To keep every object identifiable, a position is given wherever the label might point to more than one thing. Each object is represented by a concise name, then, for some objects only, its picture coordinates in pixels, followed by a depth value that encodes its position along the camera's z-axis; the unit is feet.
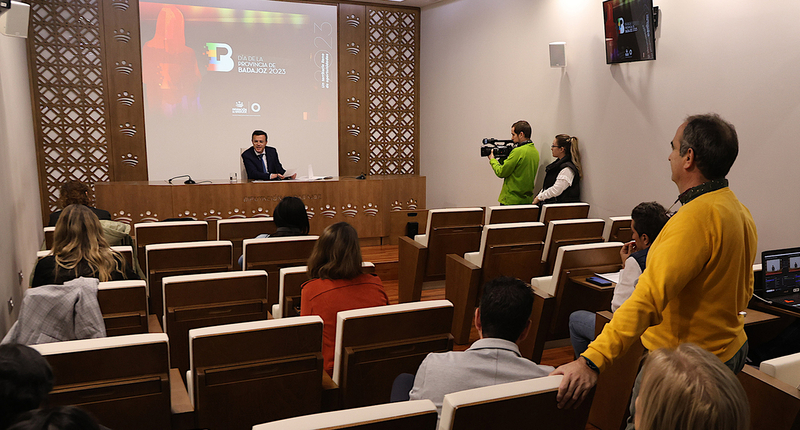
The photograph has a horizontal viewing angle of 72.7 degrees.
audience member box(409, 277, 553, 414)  5.09
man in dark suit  22.09
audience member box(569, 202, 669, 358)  8.33
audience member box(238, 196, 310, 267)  12.80
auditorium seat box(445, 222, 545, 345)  12.23
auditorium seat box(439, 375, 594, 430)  4.16
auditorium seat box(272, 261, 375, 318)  9.49
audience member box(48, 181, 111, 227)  13.73
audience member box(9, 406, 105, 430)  2.84
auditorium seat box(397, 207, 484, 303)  14.08
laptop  9.38
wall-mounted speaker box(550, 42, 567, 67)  19.67
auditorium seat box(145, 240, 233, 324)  10.72
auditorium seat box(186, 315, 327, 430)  6.05
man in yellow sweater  4.80
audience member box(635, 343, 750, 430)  3.02
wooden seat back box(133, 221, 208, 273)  13.15
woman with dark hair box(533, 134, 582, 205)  19.01
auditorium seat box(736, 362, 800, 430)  5.81
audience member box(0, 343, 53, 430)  3.87
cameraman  19.85
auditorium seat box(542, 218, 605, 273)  12.72
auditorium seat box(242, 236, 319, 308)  11.34
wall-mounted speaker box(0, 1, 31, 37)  12.14
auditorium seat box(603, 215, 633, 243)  13.63
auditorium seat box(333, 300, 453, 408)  6.70
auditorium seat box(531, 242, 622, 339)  10.53
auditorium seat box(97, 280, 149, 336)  7.95
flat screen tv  16.16
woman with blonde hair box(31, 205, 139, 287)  8.90
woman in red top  7.89
